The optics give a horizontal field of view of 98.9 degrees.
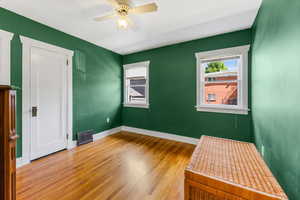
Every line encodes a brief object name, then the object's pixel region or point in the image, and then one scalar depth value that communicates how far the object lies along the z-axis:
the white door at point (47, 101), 2.45
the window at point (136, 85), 4.09
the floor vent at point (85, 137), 3.18
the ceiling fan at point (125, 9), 1.74
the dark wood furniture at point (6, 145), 1.01
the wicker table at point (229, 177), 0.89
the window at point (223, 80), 2.72
